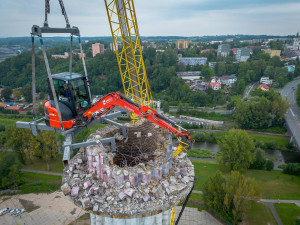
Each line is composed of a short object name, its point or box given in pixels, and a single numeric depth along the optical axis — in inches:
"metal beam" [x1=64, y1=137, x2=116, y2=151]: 364.8
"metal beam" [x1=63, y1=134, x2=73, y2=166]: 354.9
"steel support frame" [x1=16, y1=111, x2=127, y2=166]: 366.3
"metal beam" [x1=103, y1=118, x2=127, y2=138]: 454.7
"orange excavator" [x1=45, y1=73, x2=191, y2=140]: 429.4
